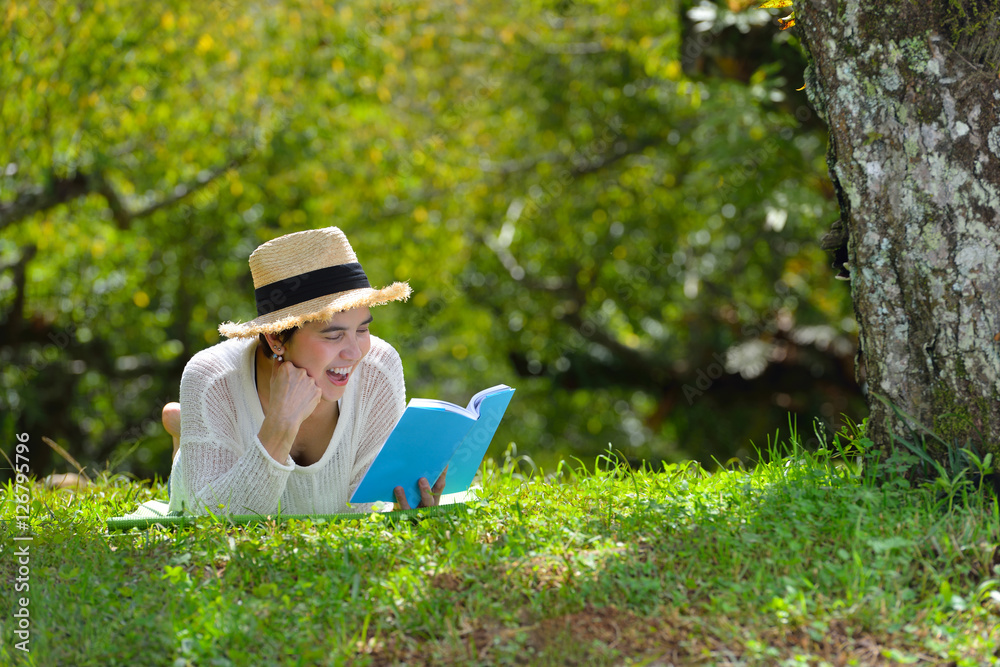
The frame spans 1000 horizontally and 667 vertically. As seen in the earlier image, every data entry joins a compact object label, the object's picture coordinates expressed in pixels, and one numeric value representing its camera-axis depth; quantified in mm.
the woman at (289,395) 6547
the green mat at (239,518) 6398
